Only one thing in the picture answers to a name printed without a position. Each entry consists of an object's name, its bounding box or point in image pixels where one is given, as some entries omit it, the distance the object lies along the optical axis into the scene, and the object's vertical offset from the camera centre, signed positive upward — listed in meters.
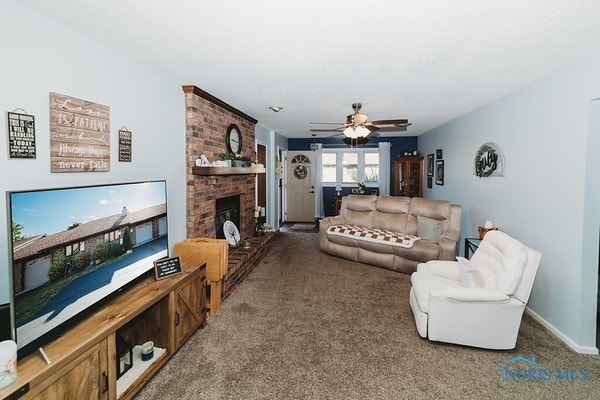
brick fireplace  3.32 +0.42
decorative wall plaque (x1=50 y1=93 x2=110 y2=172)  1.83 +0.33
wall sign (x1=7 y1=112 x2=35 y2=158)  1.58 +0.27
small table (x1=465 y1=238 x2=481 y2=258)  3.60 -0.69
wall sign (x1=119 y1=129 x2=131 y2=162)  2.37 +0.31
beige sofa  4.20 -0.71
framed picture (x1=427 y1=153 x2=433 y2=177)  6.52 +0.44
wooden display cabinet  7.18 +0.23
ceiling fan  3.65 +0.76
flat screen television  1.32 -0.35
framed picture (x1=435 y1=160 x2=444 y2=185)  5.82 +0.25
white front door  8.20 -0.02
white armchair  2.26 -0.91
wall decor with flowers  3.67 +0.30
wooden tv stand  1.32 -0.85
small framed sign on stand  2.32 -0.64
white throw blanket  4.32 -0.76
